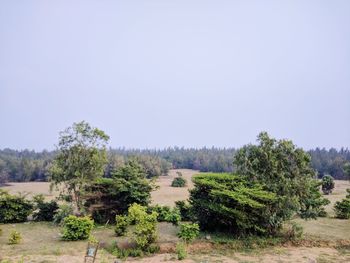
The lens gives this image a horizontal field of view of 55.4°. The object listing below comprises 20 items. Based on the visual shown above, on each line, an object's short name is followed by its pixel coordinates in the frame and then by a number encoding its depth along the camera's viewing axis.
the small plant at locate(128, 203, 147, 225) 17.51
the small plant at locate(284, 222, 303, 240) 20.03
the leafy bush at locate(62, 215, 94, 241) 19.64
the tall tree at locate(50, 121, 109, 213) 25.25
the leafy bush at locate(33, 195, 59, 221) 27.11
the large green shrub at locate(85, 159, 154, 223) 25.11
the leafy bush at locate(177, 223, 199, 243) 18.53
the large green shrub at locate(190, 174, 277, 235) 19.14
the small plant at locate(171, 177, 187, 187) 58.47
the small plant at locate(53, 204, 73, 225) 24.69
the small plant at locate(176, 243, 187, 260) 16.30
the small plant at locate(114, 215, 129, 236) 20.44
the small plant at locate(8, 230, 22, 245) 18.86
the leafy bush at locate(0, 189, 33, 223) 25.66
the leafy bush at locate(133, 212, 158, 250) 17.33
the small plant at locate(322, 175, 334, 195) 48.53
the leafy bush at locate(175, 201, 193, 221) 26.74
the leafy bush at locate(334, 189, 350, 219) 28.34
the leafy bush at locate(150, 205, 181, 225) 25.59
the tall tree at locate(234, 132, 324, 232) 20.16
